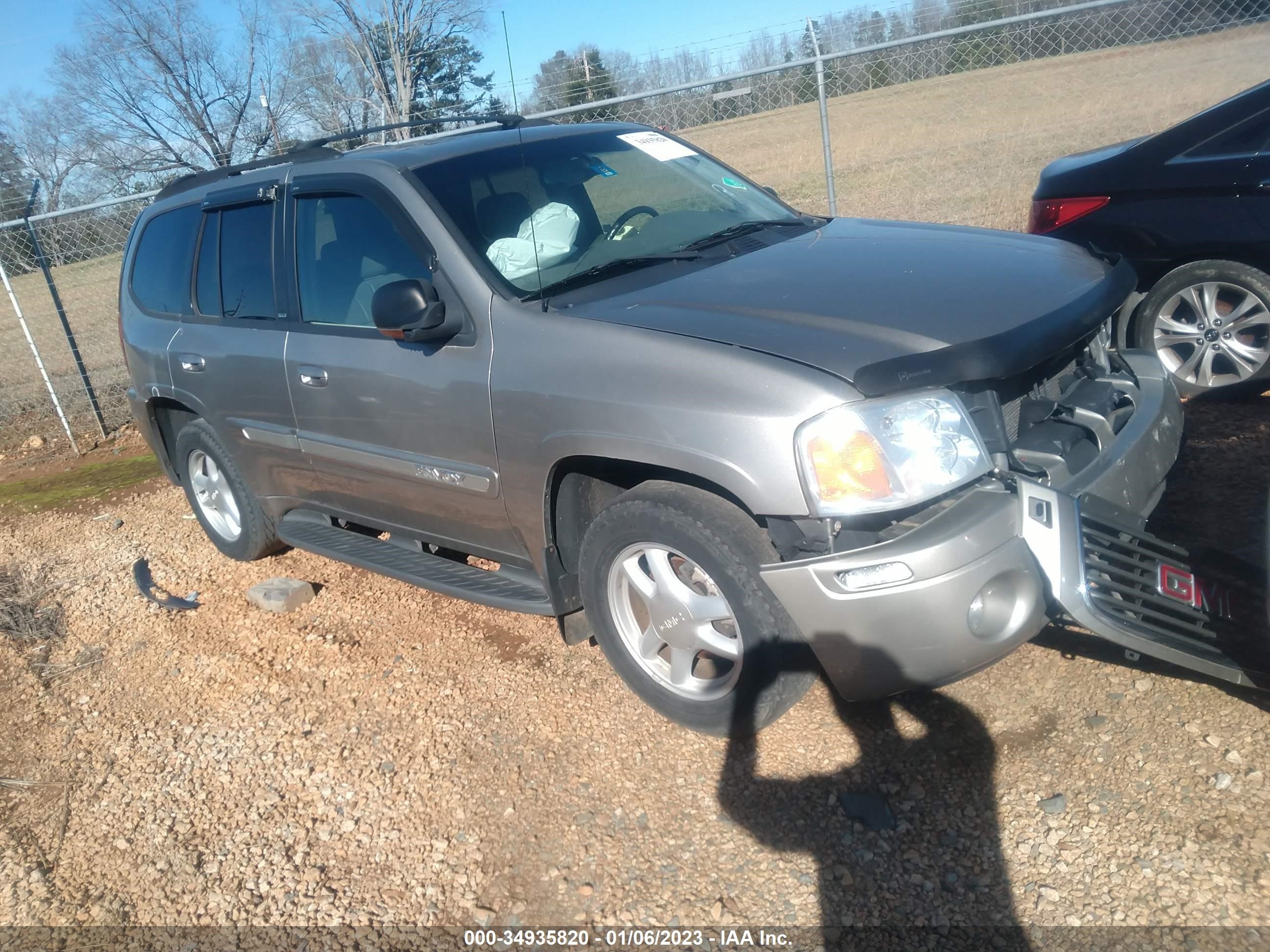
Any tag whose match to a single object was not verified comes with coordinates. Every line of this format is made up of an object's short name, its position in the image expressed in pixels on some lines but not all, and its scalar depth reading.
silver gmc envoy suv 2.66
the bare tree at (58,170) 19.44
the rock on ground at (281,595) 4.88
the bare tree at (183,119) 26.56
